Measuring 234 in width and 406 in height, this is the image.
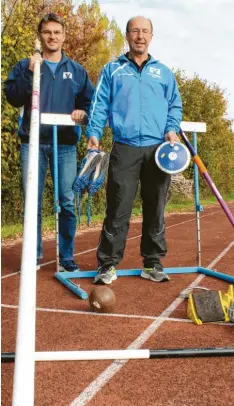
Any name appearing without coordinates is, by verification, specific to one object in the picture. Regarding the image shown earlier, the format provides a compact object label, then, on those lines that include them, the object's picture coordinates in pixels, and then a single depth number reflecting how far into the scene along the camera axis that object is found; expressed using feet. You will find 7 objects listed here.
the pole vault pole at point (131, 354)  6.88
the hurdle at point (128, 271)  14.48
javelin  14.89
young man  15.20
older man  14.61
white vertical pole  5.67
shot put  11.77
